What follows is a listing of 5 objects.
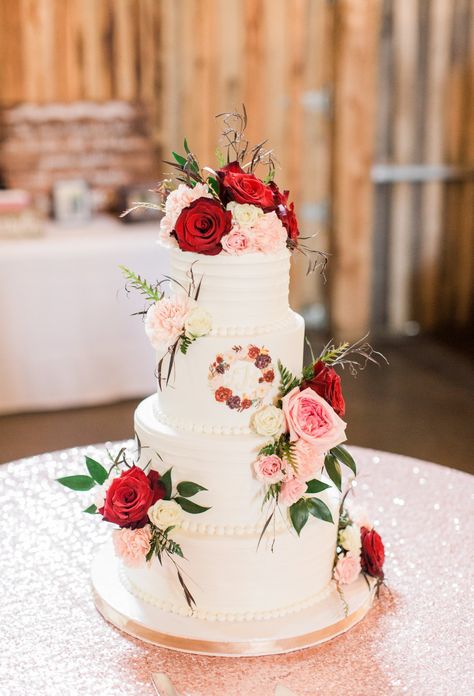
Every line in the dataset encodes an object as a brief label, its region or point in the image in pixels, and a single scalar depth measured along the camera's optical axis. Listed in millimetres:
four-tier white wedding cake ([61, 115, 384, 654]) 1892
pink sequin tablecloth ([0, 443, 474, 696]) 1758
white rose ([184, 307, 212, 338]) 1878
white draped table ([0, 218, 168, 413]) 4445
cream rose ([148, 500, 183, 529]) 1934
